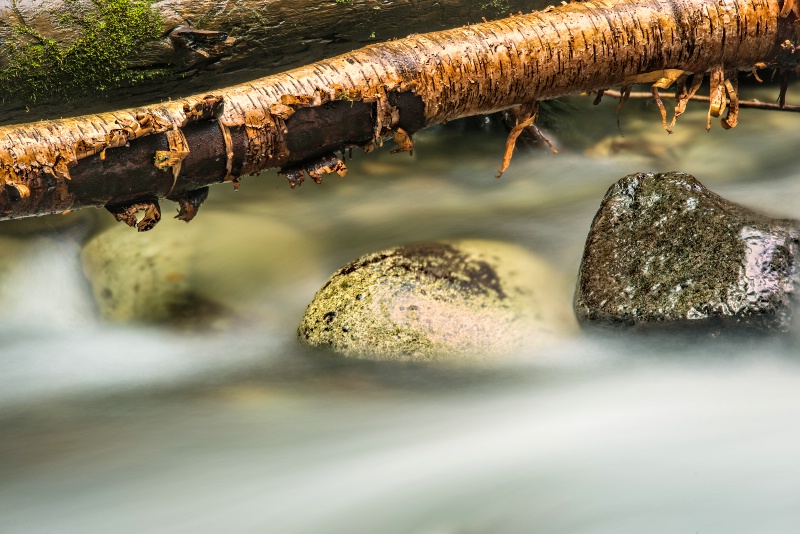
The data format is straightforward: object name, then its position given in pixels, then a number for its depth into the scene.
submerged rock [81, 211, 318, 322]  6.69
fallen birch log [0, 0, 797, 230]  4.85
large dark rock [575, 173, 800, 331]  5.19
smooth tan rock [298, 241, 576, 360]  5.73
